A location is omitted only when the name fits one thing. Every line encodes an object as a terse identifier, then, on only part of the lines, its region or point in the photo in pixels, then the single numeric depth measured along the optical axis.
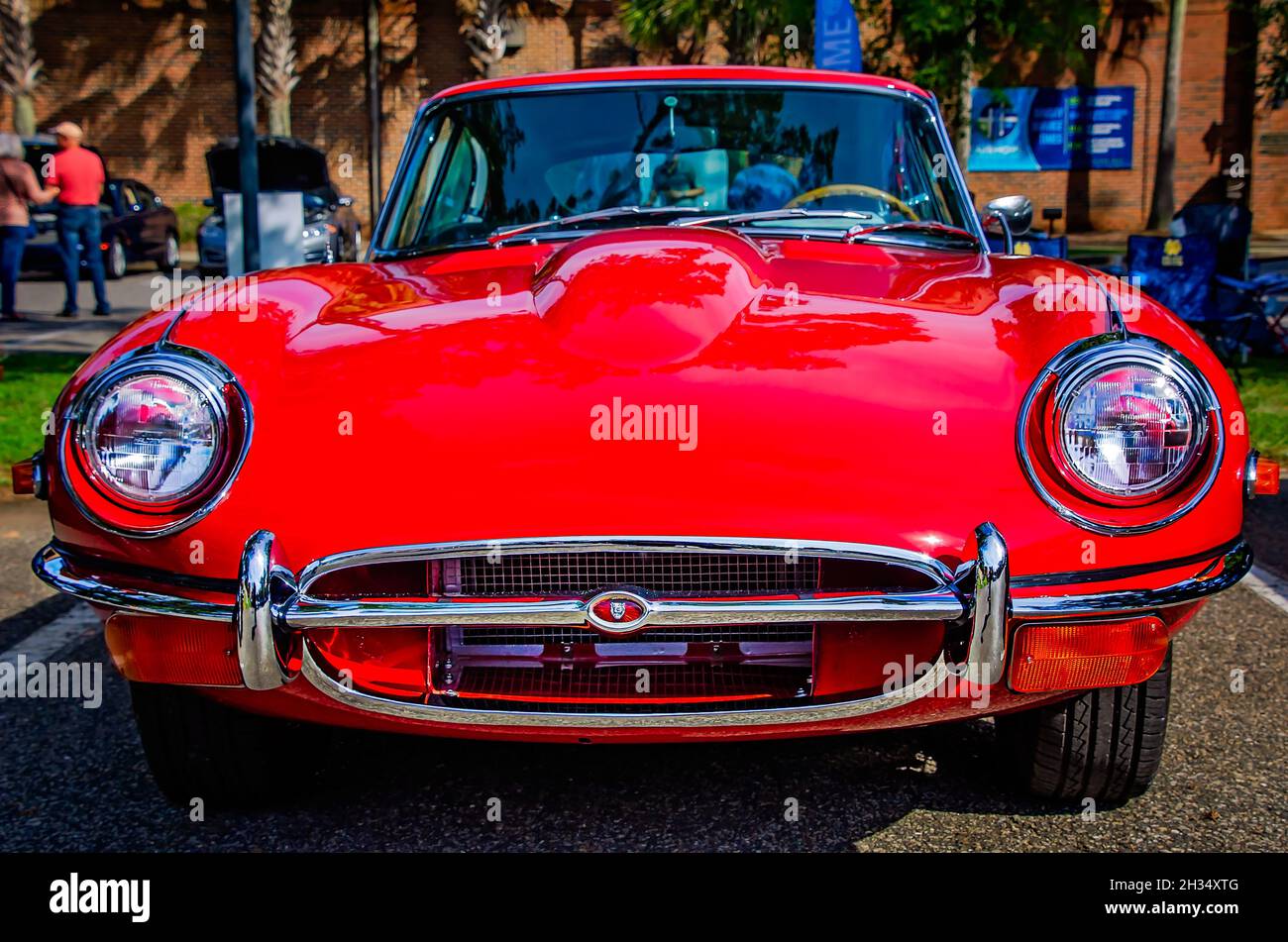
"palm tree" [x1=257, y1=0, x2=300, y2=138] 22.78
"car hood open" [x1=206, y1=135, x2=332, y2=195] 18.52
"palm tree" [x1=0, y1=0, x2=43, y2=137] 23.16
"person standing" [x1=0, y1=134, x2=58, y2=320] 11.10
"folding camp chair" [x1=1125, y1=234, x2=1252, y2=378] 8.45
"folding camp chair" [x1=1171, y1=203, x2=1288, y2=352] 8.41
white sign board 7.74
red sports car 2.05
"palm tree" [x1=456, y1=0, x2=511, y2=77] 23.50
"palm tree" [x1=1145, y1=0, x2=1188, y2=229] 21.61
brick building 24.53
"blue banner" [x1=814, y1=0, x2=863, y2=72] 8.70
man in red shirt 11.46
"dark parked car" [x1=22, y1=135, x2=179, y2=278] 14.65
